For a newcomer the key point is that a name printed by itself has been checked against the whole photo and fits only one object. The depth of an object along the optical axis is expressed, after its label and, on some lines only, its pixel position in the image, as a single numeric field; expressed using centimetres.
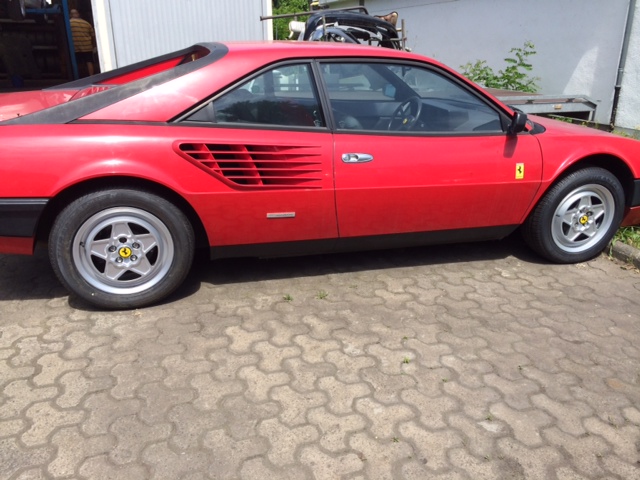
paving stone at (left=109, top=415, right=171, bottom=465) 218
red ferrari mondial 299
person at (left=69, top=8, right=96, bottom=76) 1041
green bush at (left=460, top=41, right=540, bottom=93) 905
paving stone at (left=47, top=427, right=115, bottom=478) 211
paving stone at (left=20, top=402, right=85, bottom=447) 225
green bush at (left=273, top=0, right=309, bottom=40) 1895
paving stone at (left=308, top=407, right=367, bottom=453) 228
